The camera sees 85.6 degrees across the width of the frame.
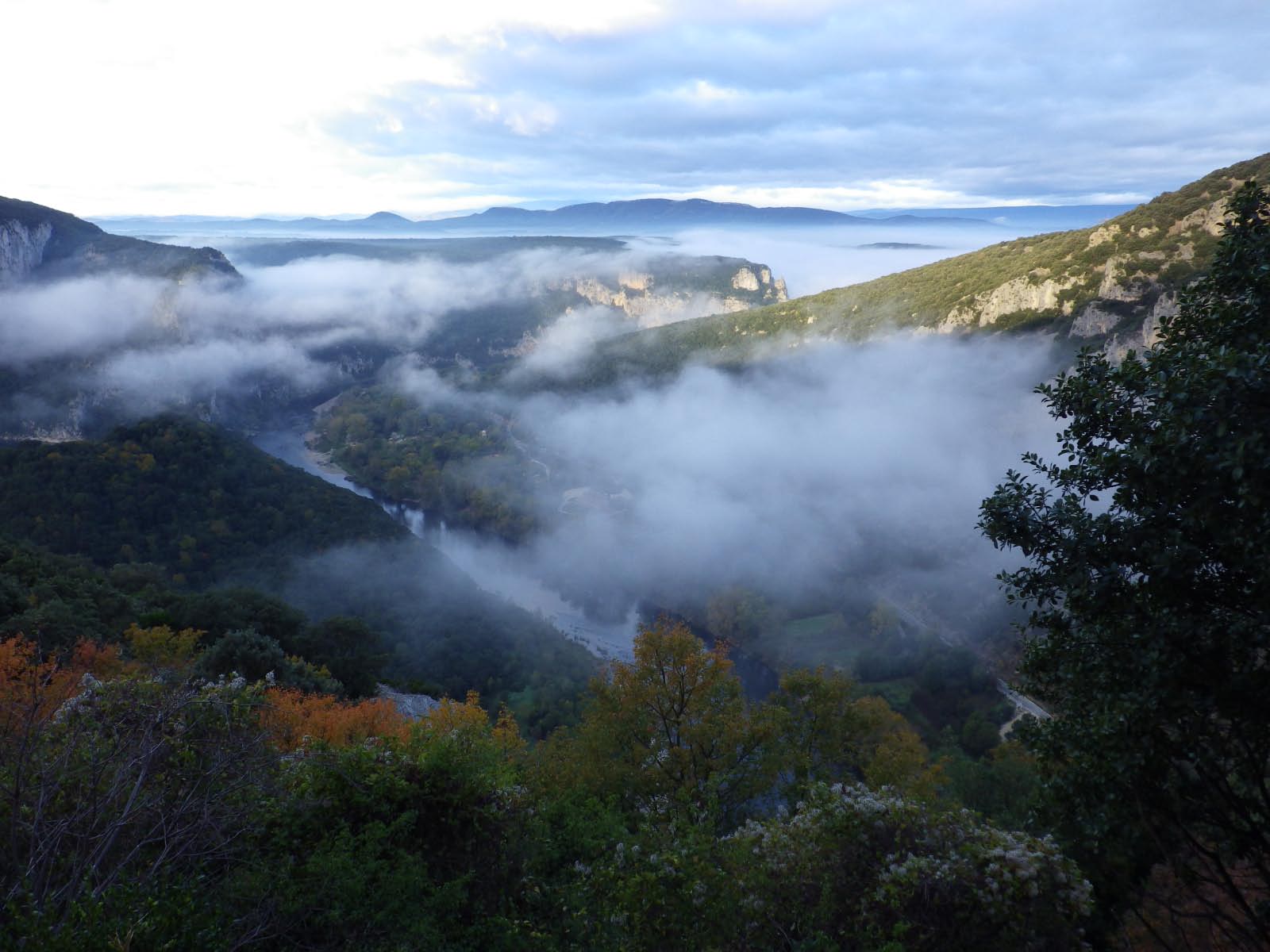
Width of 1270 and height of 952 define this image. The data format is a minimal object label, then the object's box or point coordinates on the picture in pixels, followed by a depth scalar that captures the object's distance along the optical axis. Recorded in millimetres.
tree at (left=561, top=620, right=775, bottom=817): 12883
